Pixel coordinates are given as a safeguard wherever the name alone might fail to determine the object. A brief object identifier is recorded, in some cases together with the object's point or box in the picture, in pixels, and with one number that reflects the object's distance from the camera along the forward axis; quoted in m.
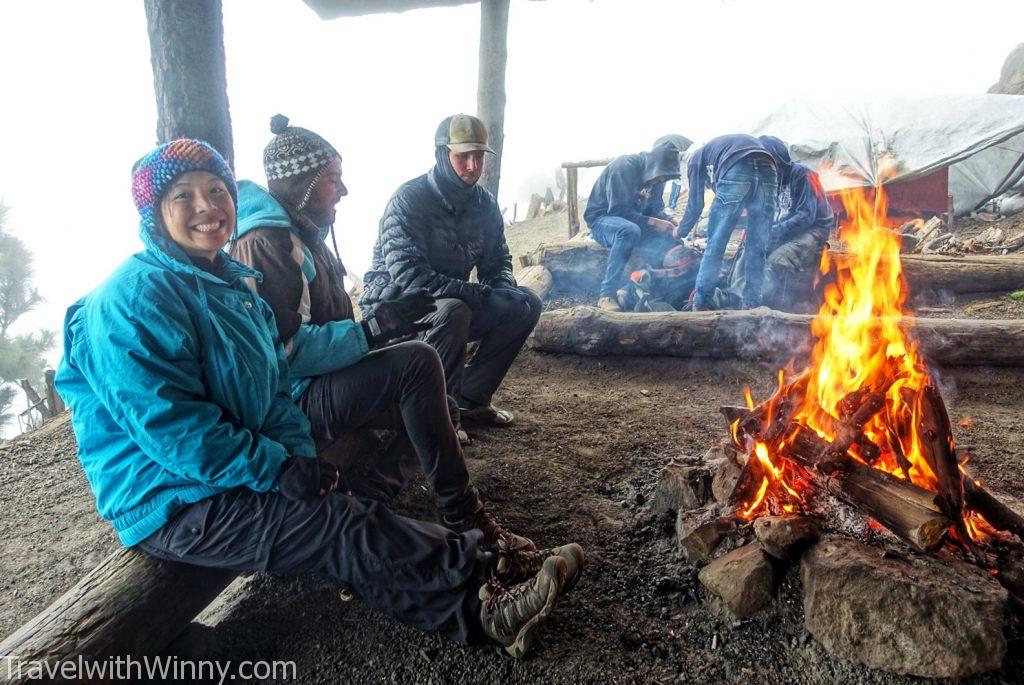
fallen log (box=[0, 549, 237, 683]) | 1.66
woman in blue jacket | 1.83
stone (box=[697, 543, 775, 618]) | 2.10
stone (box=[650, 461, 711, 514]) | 2.68
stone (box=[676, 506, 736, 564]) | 2.37
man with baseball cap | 3.88
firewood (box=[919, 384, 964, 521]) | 2.12
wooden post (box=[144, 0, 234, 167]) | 3.57
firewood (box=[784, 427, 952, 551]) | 1.97
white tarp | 8.83
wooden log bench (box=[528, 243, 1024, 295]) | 6.23
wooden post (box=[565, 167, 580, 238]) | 10.40
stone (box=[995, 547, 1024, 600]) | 1.99
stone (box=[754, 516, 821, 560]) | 2.12
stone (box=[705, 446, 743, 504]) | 2.54
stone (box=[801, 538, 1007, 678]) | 1.76
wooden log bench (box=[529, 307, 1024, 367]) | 4.41
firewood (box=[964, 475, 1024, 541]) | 2.17
